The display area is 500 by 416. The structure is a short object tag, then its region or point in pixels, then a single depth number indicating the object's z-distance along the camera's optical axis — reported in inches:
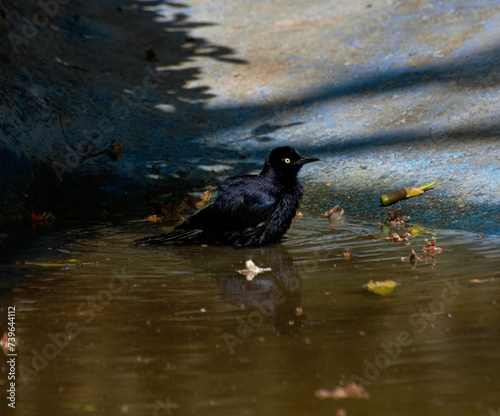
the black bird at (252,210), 505.4
